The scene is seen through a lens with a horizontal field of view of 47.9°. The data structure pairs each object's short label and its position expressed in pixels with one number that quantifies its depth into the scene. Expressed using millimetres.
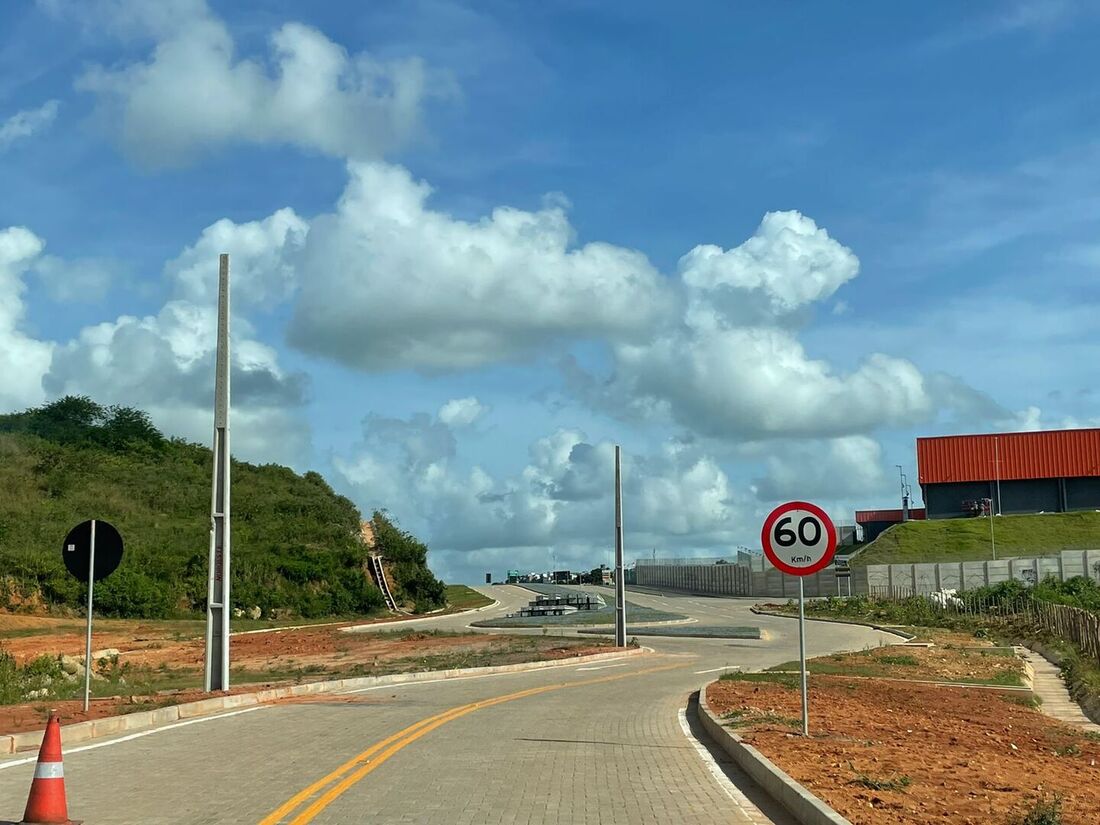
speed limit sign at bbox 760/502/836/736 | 14141
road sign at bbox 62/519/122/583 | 18156
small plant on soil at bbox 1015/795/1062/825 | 9258
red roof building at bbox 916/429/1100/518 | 113812
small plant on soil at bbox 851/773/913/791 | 11195
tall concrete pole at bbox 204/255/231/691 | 22359
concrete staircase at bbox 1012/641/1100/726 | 24419
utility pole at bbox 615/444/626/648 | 40250
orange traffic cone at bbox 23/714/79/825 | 9164
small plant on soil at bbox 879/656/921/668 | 33312
